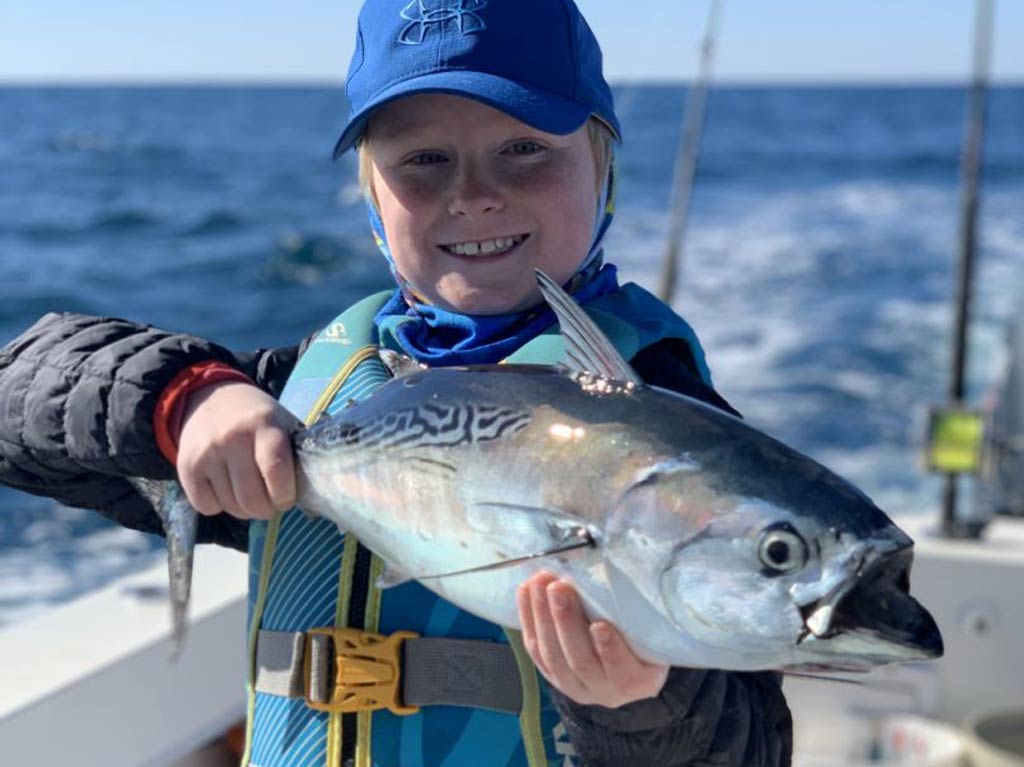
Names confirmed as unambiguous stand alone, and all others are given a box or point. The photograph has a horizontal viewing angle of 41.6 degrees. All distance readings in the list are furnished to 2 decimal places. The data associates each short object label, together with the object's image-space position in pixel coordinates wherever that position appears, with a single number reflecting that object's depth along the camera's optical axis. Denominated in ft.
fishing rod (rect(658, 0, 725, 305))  16.08
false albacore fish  3.65
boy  5.24
